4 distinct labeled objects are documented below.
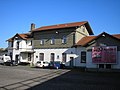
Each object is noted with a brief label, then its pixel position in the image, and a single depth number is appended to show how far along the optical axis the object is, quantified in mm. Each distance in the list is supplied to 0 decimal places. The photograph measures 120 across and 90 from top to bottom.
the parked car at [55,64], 18057
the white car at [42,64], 19205
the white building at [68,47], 15912
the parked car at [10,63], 21181
